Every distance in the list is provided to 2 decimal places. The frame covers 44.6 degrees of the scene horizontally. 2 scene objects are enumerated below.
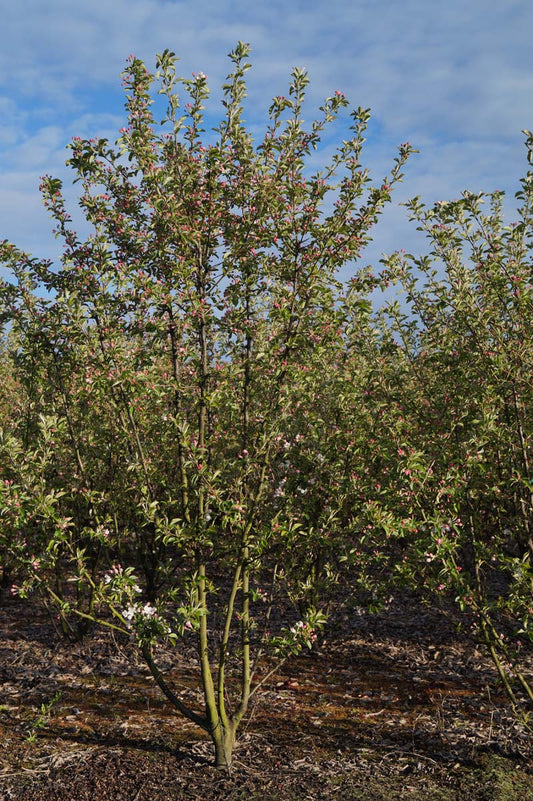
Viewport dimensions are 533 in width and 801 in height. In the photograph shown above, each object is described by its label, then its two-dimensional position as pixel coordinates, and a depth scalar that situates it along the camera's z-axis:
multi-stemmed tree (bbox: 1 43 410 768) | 5.41
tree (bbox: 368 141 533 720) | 5.63
